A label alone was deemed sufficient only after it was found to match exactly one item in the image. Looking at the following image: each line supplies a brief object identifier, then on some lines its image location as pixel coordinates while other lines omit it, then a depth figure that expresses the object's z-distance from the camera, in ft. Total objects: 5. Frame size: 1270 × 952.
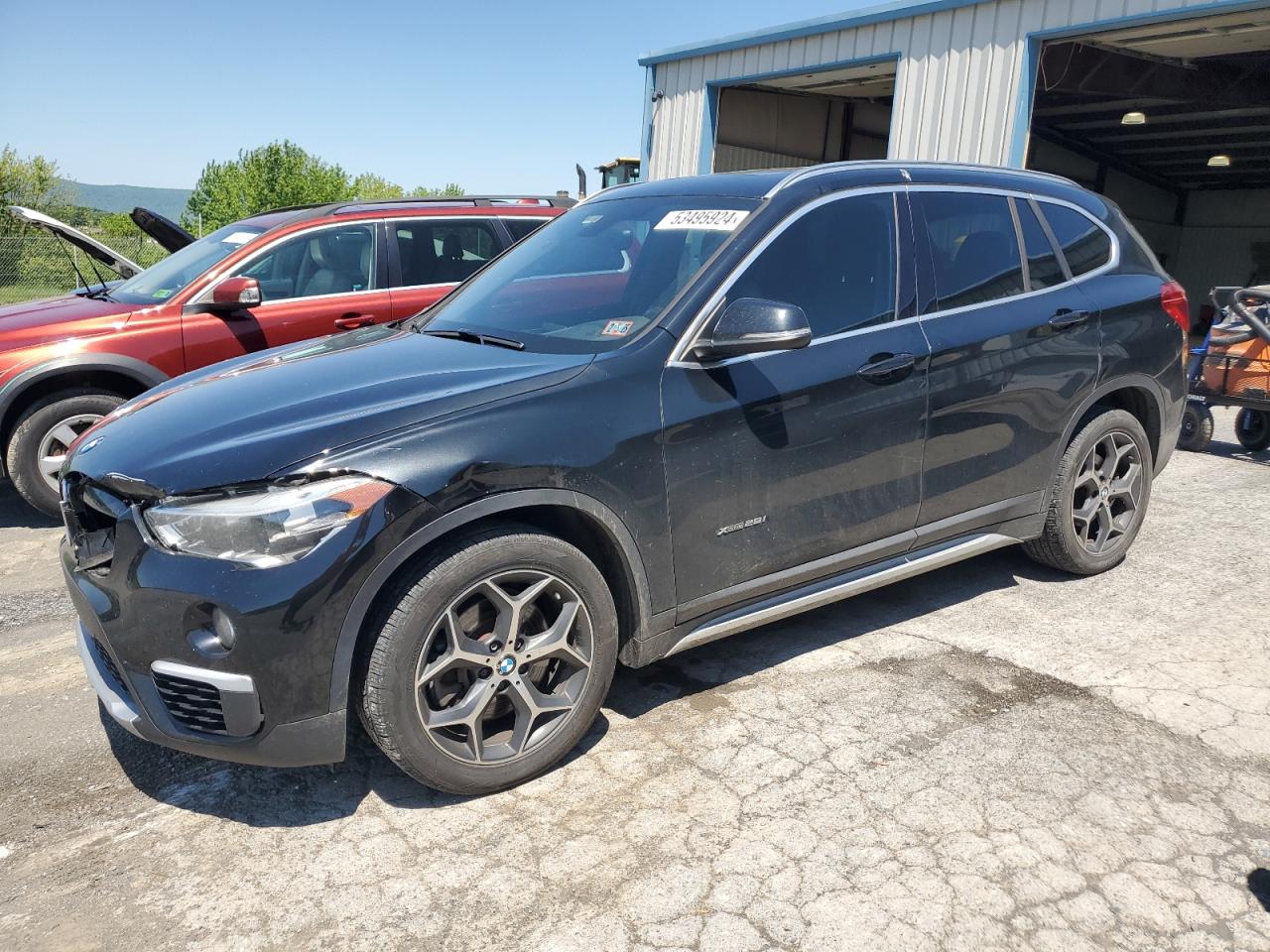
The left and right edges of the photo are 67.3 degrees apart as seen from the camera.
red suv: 17.83
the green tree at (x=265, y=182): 210.79
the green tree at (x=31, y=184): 101.30
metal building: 33.35
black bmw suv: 8.07
